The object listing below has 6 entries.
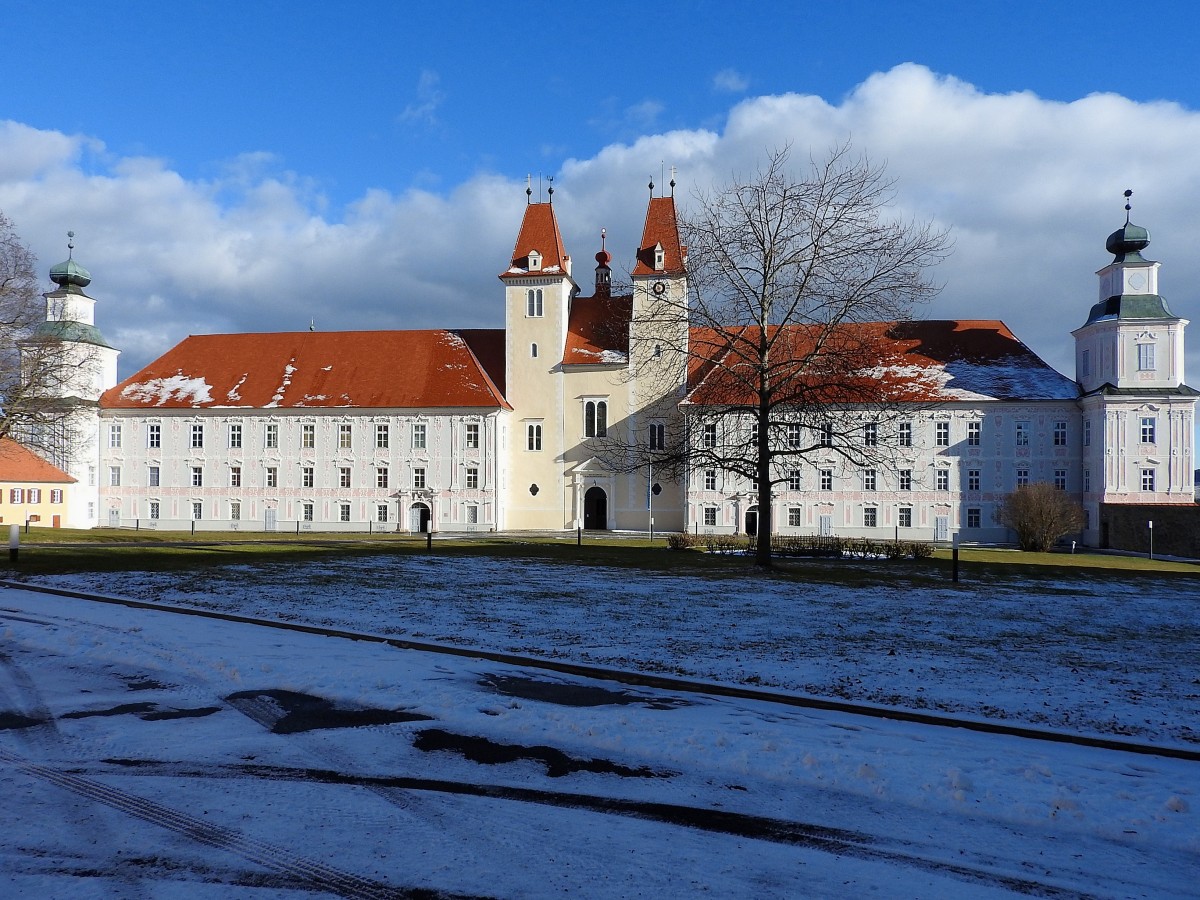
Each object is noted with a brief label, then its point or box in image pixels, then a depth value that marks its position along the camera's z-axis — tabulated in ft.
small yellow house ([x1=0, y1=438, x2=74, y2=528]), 186.09
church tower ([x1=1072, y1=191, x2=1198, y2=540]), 149.07
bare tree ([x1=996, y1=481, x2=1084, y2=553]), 130.21
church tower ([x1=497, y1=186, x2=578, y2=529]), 170.40
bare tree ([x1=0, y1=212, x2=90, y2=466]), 110.83
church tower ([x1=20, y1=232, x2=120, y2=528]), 173.37
